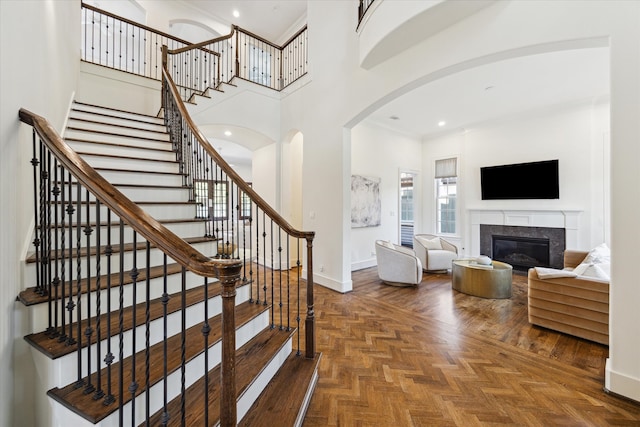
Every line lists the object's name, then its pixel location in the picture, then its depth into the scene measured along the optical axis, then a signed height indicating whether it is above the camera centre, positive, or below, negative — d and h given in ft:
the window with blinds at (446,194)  21.99 +1.74
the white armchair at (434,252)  17.60 -2.69
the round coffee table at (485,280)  12.60 -3.31
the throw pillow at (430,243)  18.75 -2.15
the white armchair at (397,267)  14.33 -2.99
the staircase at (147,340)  3.82 -2.42
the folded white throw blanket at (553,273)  8.91 -2.12
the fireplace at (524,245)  16.88 -2.22
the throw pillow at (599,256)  10.46 -1.82
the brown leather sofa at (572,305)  8.29 -3.16
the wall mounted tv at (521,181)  17.02 +2.32
